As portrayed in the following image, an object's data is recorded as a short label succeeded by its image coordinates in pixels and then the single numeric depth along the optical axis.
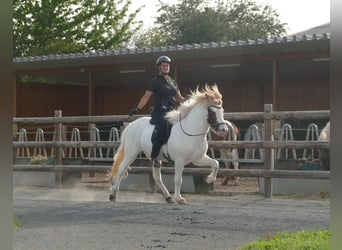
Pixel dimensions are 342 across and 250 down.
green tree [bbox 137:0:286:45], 39.97
